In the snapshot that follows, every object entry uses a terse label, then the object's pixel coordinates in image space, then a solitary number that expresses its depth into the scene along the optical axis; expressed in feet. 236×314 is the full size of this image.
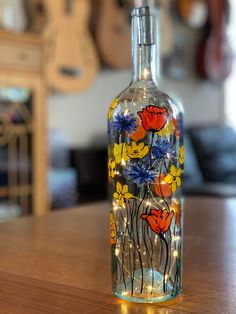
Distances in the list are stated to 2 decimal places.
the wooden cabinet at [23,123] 7.94
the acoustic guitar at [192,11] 13.50
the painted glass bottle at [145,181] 1.80
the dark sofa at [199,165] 10.33
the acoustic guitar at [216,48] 13.92
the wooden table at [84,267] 1.80
